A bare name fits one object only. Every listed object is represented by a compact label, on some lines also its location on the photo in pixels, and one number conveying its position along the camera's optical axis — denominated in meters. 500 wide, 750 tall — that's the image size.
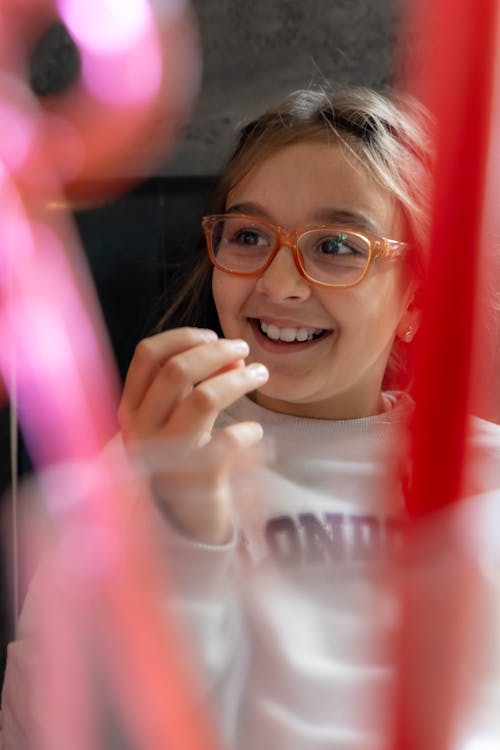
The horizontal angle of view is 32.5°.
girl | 0.54
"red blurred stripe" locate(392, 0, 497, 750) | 0.42
